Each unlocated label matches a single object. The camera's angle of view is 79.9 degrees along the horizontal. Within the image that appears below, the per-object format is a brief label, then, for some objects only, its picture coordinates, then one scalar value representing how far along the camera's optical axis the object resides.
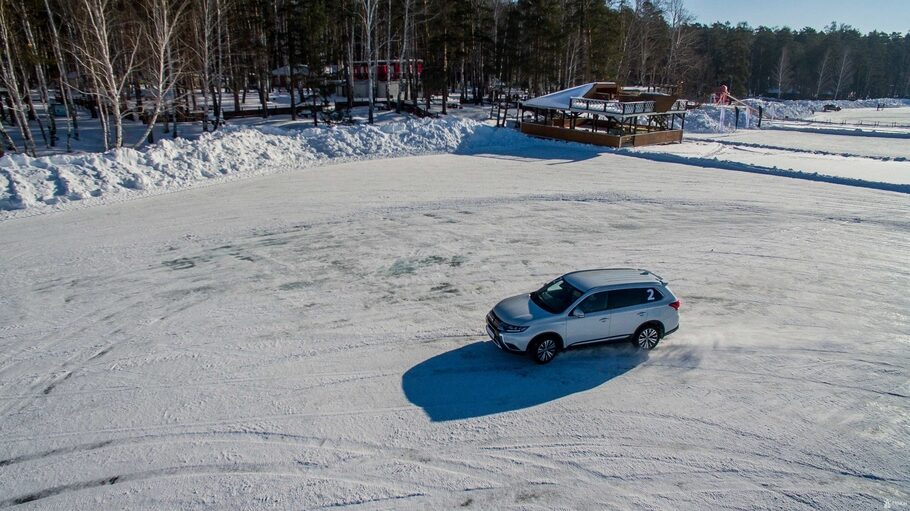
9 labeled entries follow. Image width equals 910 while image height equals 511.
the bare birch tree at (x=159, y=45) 24.97
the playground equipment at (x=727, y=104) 52.61
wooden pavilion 34.31
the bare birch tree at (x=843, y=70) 93.00
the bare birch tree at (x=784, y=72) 88.31
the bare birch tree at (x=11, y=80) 25.08
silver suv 10.06
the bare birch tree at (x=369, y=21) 36.22
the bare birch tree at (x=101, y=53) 23.27
